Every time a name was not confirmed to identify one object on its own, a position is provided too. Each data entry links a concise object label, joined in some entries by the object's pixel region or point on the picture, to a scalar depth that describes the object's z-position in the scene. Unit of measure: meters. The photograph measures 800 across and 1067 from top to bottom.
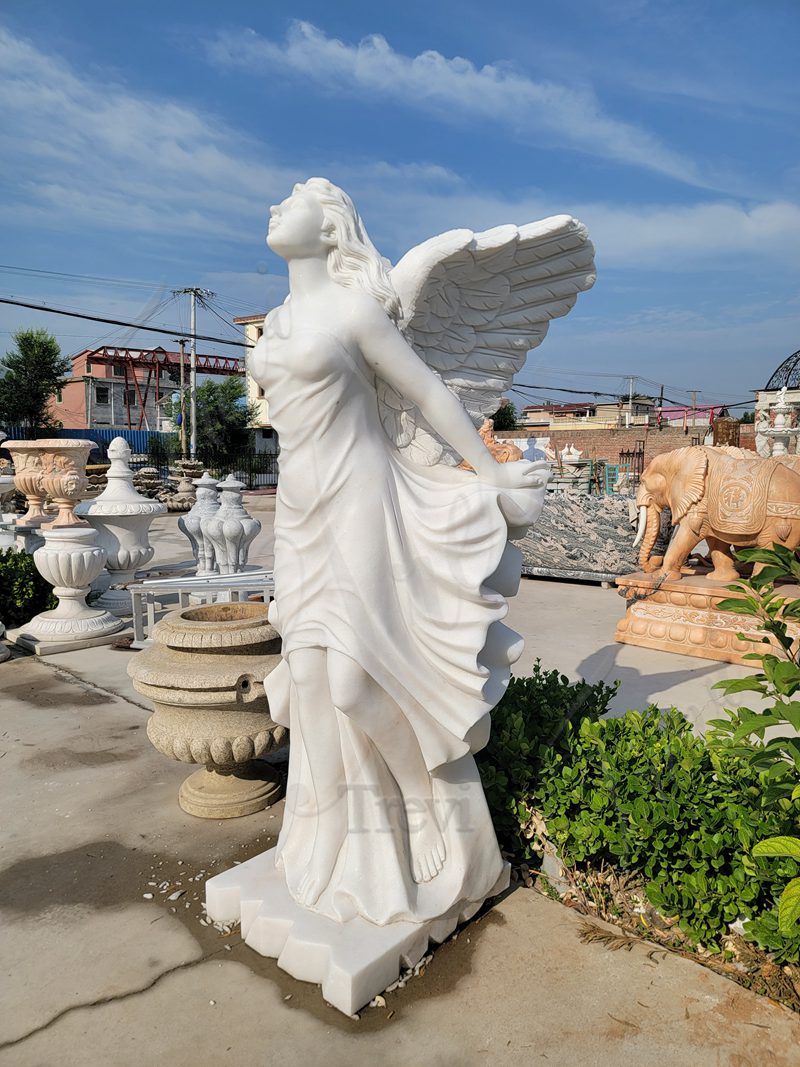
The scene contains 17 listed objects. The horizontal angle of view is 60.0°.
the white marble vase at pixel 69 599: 5.55
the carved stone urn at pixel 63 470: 7.77
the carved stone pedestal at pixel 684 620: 5.14
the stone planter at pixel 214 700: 2.75
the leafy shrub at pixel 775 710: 1.37
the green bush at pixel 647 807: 1.98
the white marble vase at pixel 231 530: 6.30
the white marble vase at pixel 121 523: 6.79
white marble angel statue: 1.92
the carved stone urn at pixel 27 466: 7.88
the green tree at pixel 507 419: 34.22
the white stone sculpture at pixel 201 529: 6.77
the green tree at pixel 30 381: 22.41
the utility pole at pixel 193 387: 23.28
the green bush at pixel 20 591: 6.23
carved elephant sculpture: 5.23
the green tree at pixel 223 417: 26.84
